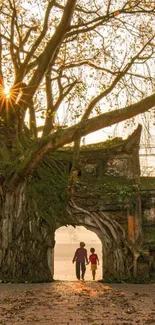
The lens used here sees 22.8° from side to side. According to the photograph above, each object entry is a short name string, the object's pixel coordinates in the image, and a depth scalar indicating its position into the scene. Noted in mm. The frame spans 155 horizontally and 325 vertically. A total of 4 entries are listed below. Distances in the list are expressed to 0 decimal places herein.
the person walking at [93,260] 15461
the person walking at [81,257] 15312
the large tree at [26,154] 11828
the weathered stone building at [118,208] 13953
